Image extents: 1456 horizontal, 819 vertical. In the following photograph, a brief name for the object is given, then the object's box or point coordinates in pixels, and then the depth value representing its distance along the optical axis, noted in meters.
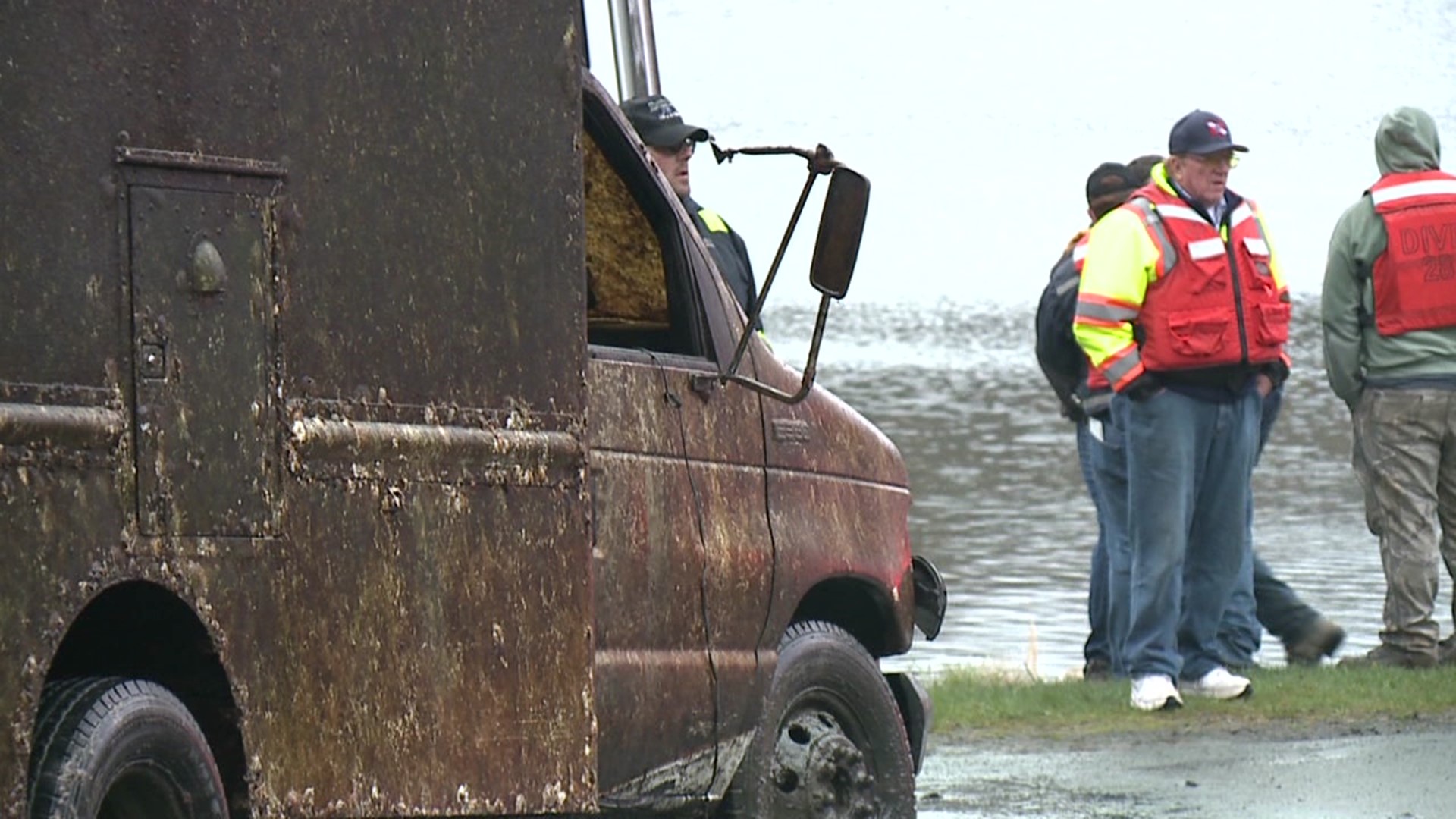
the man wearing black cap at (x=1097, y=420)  25.78
